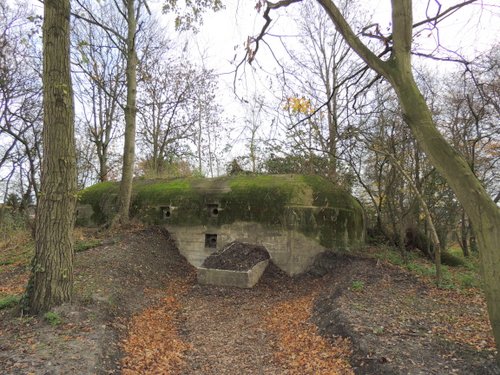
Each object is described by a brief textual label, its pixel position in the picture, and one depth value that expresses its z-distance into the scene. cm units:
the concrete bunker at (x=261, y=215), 973
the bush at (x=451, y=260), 1094
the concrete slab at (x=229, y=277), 870
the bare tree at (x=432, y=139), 369
